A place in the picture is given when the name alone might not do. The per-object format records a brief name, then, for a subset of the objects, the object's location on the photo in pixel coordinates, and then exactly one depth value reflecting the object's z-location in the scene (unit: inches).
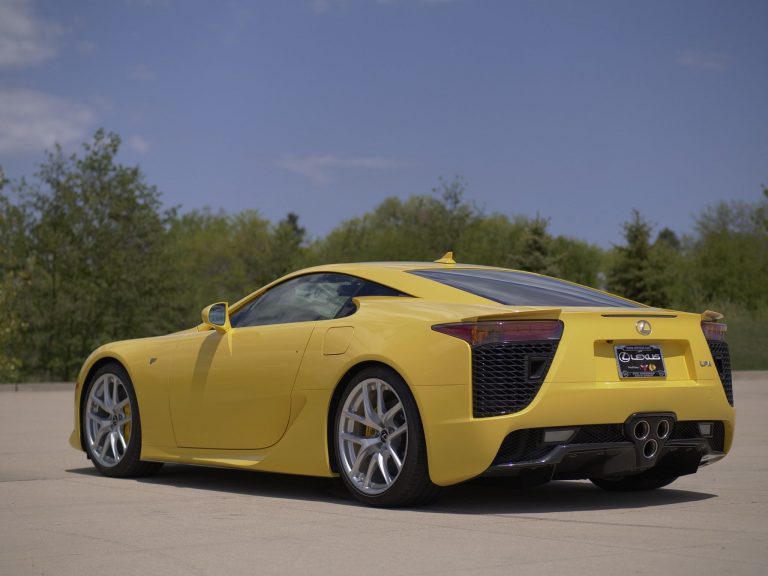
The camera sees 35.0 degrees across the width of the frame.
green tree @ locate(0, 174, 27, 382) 1536.7
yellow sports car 238.8
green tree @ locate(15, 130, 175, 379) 1700.3
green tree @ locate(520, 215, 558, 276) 2203.5
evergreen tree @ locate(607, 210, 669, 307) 2285.9
